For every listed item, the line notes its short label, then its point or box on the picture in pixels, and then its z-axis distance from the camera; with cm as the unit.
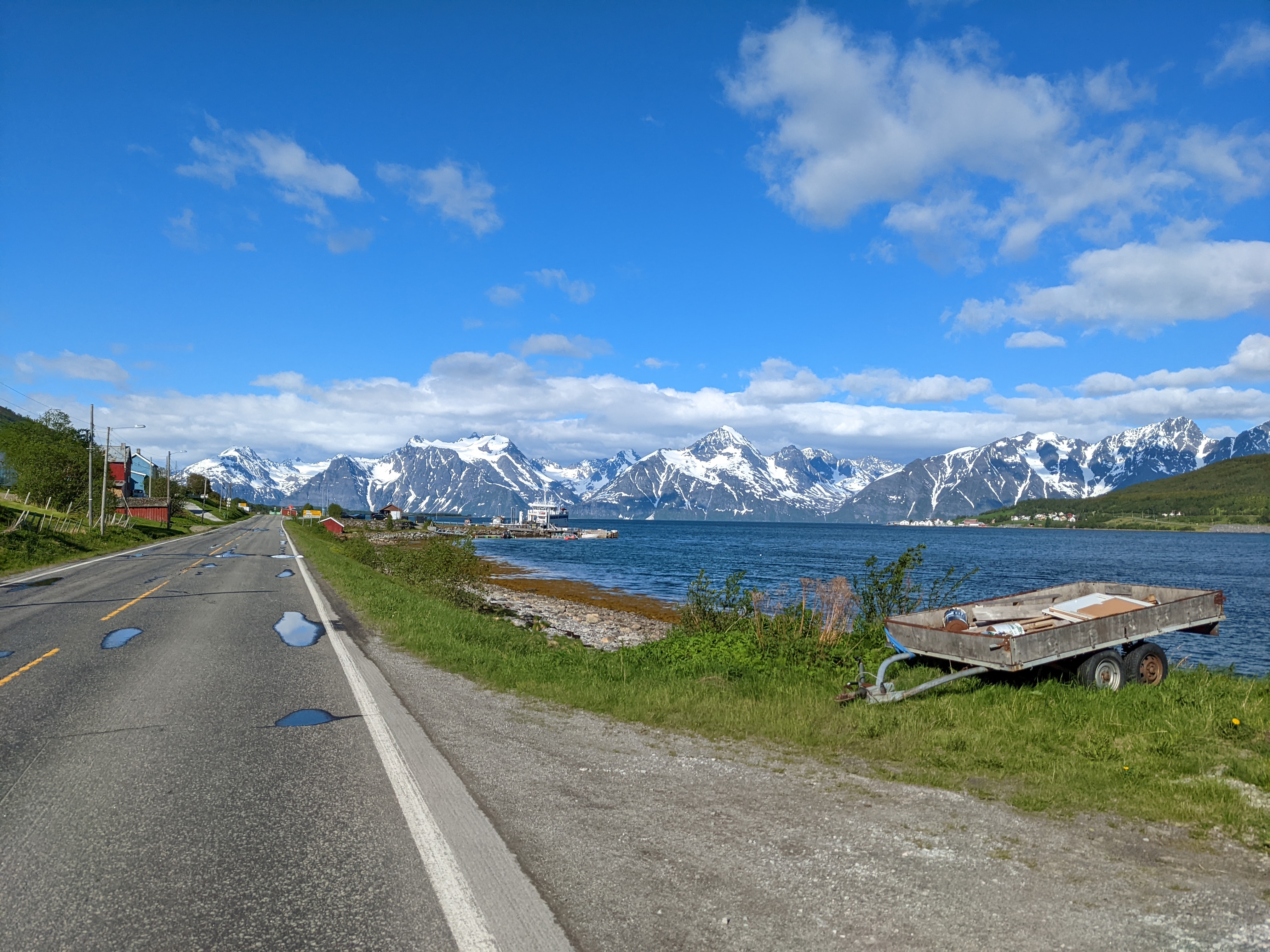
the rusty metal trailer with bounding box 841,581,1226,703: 1003
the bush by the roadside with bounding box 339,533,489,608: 2828
